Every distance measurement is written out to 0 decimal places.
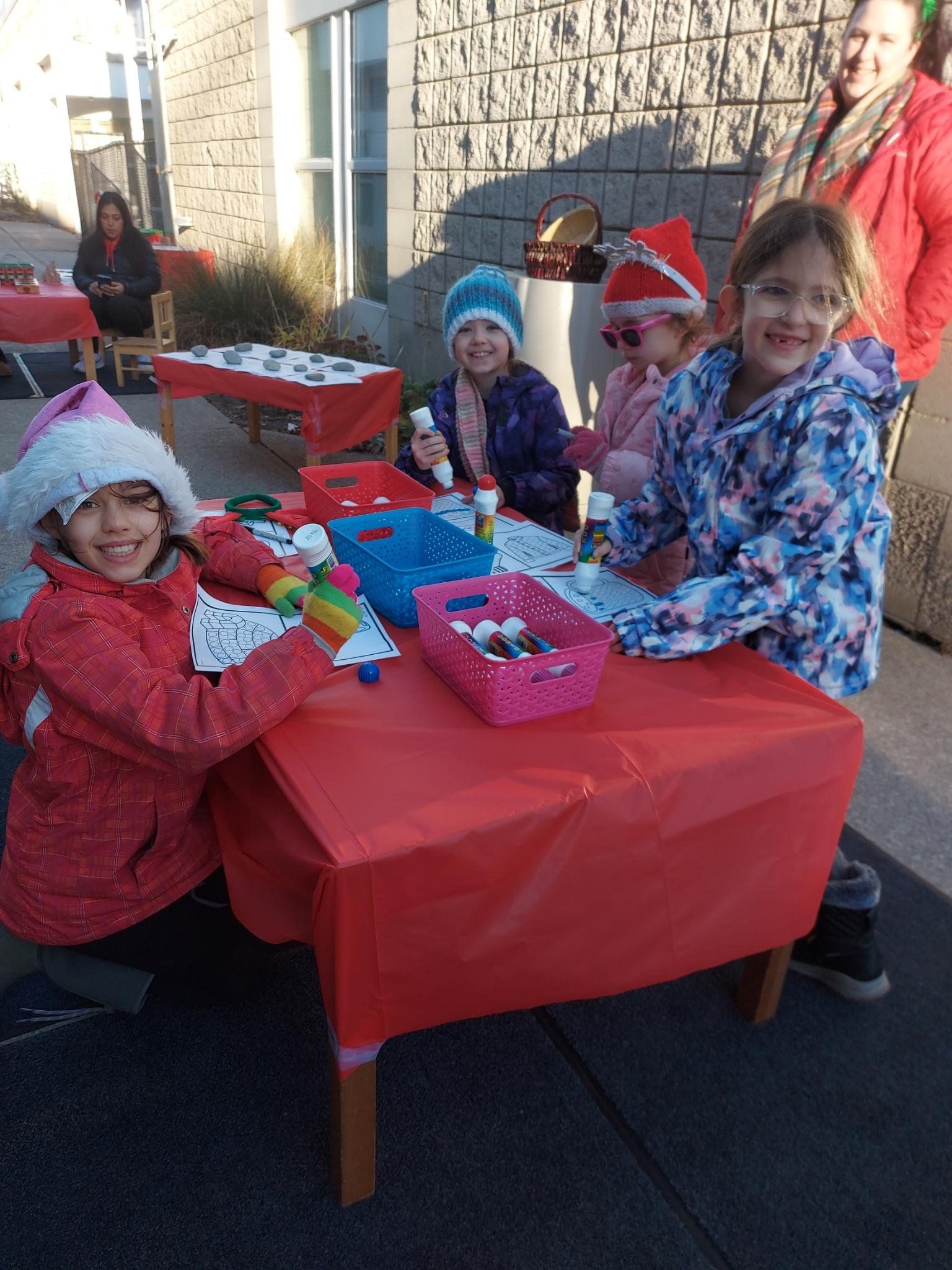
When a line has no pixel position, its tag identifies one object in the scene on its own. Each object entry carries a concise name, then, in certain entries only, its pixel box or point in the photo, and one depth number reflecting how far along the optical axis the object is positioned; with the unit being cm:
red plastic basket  201
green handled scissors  218
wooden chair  695
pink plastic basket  131
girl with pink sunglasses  246
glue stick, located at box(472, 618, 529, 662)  139
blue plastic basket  166
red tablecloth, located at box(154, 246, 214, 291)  927
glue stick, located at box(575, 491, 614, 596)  183
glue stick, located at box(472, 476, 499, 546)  201
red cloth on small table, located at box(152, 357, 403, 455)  462
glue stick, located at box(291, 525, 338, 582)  145
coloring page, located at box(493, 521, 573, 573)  199
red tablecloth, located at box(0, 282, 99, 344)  611
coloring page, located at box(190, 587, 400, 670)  152
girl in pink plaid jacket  130
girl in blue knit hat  269
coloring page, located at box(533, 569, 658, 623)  179
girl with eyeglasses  151
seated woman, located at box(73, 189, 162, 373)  717
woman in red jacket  275
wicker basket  427
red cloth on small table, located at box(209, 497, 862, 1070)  115
